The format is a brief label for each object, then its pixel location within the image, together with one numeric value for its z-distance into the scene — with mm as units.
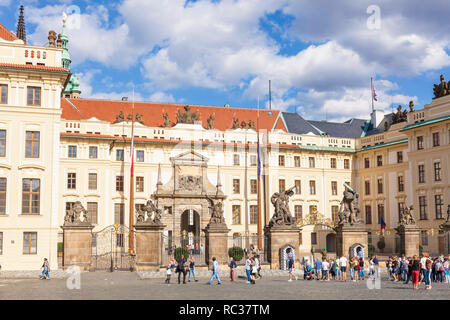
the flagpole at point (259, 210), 49531
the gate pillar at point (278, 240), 31453
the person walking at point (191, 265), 25712
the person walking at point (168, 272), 24547
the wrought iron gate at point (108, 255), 32434
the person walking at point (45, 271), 27453
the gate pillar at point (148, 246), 30531
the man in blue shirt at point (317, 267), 26819
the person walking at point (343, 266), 26203
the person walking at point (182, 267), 24406
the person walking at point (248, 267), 25070
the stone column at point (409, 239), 33469
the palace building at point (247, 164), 50094
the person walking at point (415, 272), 22031
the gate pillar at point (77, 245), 30828
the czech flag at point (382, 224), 53125
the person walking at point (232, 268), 25812
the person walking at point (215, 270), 24034
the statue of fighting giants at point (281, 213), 31719
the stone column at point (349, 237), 32406
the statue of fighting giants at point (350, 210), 32875
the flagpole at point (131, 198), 39562
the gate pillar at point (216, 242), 31391
